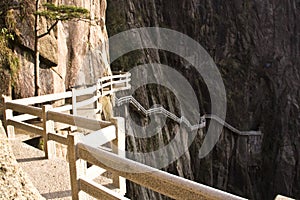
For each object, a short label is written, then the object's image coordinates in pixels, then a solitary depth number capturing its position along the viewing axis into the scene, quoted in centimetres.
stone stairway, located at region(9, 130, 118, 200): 416
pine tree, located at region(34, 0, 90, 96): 846
